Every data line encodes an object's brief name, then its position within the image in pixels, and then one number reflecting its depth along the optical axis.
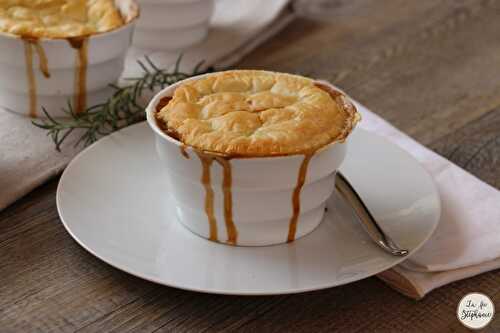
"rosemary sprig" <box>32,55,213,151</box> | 0.76
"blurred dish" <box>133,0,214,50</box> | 0.88
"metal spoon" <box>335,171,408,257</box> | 0.65
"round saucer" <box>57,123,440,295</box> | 0.64
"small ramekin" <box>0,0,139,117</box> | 0.77
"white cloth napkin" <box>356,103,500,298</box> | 0.65
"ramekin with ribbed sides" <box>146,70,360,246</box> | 0.64
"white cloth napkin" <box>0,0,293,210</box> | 0.73
